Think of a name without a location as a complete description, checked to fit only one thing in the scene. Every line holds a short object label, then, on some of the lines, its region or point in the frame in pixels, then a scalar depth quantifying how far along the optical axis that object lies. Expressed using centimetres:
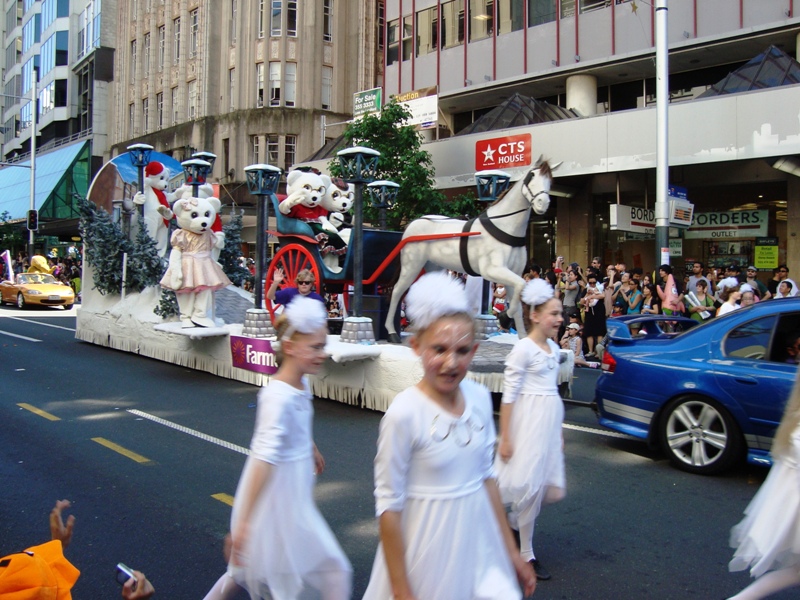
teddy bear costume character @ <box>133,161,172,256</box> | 1404
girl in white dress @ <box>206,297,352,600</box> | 312
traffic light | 3416
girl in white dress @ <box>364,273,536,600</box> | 247
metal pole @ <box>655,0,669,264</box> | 1413
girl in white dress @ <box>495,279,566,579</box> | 422
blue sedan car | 607
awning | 4692
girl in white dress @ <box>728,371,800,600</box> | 334
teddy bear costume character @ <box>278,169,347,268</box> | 1078
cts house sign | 2083
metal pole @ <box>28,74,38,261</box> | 3674
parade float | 893
